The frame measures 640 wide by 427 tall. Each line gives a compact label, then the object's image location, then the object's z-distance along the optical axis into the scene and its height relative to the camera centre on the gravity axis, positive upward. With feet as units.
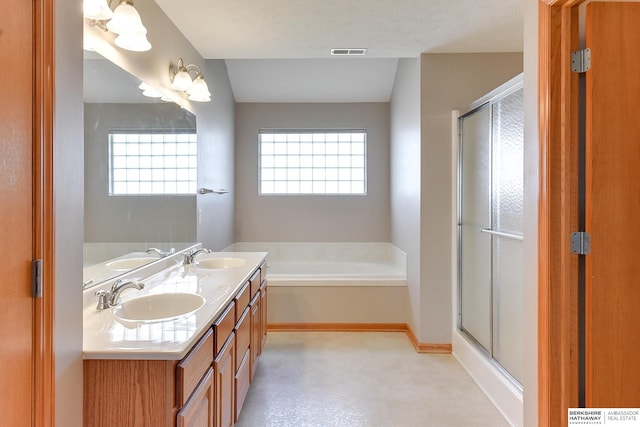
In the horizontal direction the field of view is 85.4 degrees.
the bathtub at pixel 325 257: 13.70 -1.76
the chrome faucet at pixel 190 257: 7.98 -1.00
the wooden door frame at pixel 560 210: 4.25 +0.03
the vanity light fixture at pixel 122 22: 4.82 +2.84
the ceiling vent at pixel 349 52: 9.22 +4.37
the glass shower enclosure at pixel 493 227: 6.93 -0.32
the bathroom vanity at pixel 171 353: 3.40 -1.55
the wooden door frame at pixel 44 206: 2.81 +0.07
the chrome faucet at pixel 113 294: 4.70 -1.11
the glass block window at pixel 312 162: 14.57 +2.18
